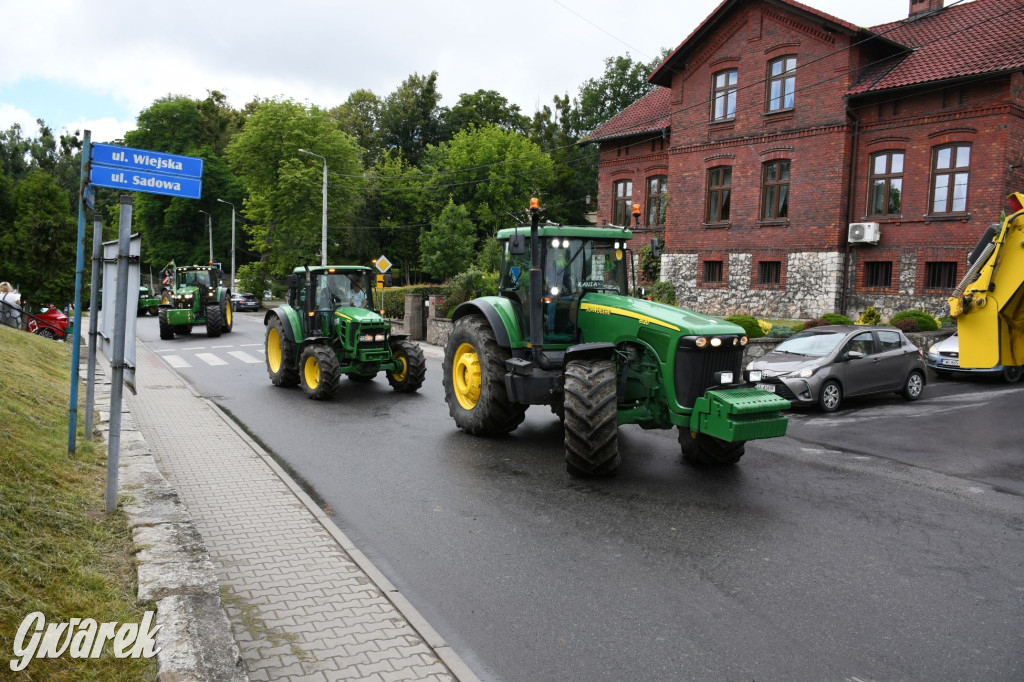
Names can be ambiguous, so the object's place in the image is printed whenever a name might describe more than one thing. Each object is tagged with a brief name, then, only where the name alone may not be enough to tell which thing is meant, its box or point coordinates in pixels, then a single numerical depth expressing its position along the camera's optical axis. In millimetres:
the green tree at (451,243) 36750
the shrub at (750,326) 17866
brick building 21953
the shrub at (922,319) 19469
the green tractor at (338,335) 13597
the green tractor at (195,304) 26531
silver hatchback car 12789
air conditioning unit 23656
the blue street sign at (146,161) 6199
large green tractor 7781
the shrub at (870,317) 20078
